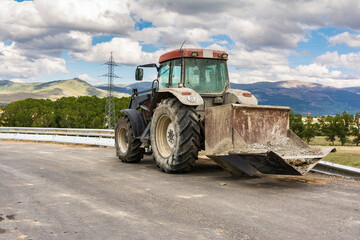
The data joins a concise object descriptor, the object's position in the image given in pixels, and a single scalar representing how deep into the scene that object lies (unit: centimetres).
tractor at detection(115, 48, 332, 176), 627
